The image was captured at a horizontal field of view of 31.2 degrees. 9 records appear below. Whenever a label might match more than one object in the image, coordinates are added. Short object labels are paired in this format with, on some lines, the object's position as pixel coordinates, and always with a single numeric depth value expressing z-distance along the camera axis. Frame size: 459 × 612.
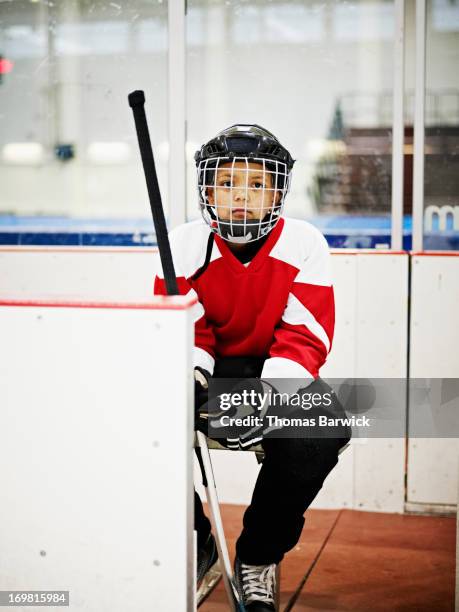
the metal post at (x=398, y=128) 2.92
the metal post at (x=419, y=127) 2.88
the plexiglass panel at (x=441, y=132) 2.98
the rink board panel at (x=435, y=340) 2.84
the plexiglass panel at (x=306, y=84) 3.25
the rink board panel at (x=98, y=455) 1.44
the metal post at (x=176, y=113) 3.01
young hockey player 1.78
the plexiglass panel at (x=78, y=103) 3.29
